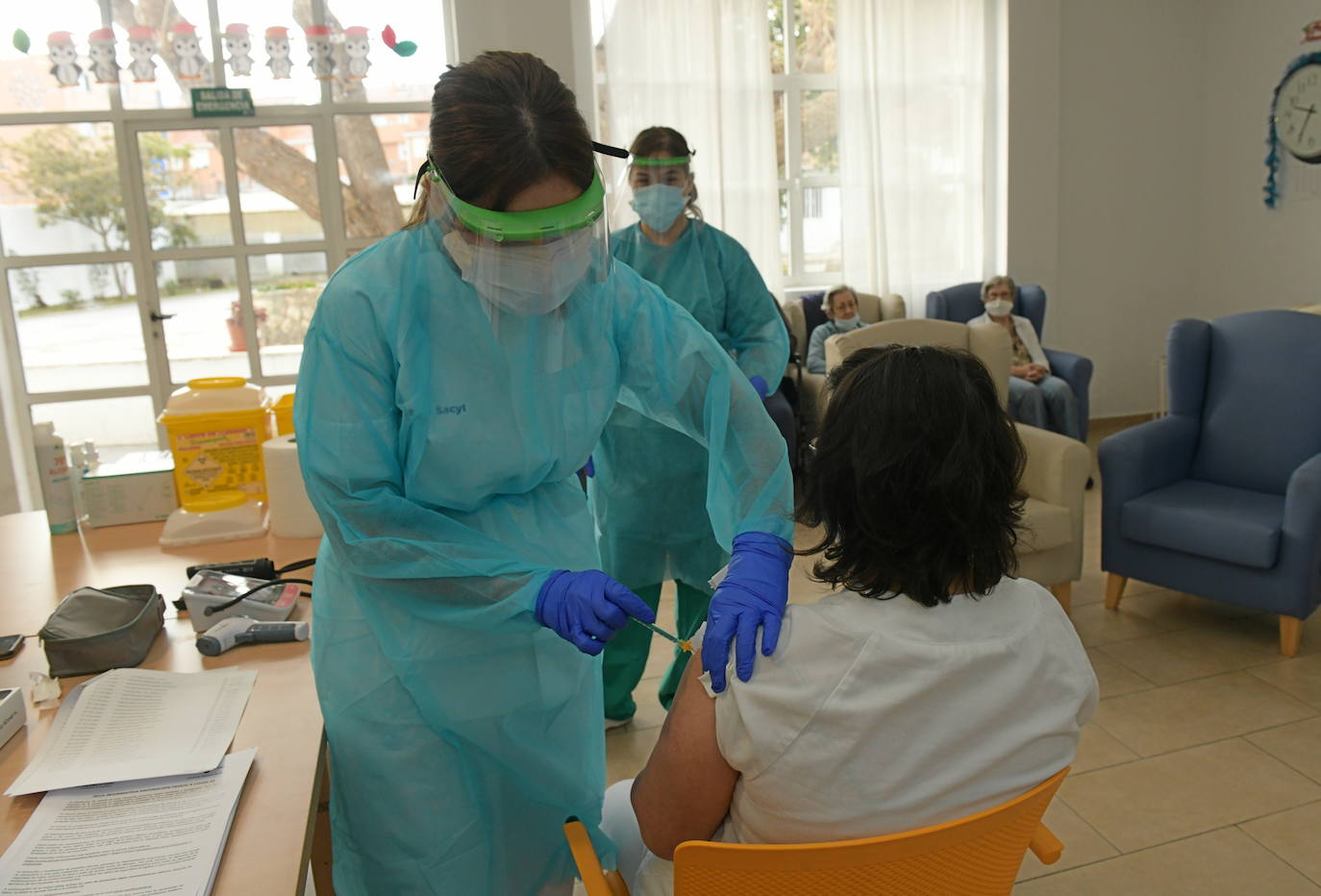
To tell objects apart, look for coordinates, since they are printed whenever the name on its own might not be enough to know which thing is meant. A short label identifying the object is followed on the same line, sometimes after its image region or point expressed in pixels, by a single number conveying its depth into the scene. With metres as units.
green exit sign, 4.57
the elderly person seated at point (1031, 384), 4.72
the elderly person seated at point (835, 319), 4.98
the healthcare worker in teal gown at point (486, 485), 1.14
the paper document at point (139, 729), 1.14
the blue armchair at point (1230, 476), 2.88
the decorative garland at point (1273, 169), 5.46
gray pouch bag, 1.40
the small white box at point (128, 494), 2.10
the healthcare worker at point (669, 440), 2.42
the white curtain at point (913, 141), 5.45
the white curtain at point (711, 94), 5.11
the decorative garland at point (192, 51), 4.45
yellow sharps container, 2.04
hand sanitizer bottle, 2.06
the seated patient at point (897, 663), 0.93
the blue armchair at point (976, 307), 5.03
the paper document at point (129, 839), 0.95
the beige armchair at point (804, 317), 4.88
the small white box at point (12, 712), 1.23
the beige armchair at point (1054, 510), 3.05
